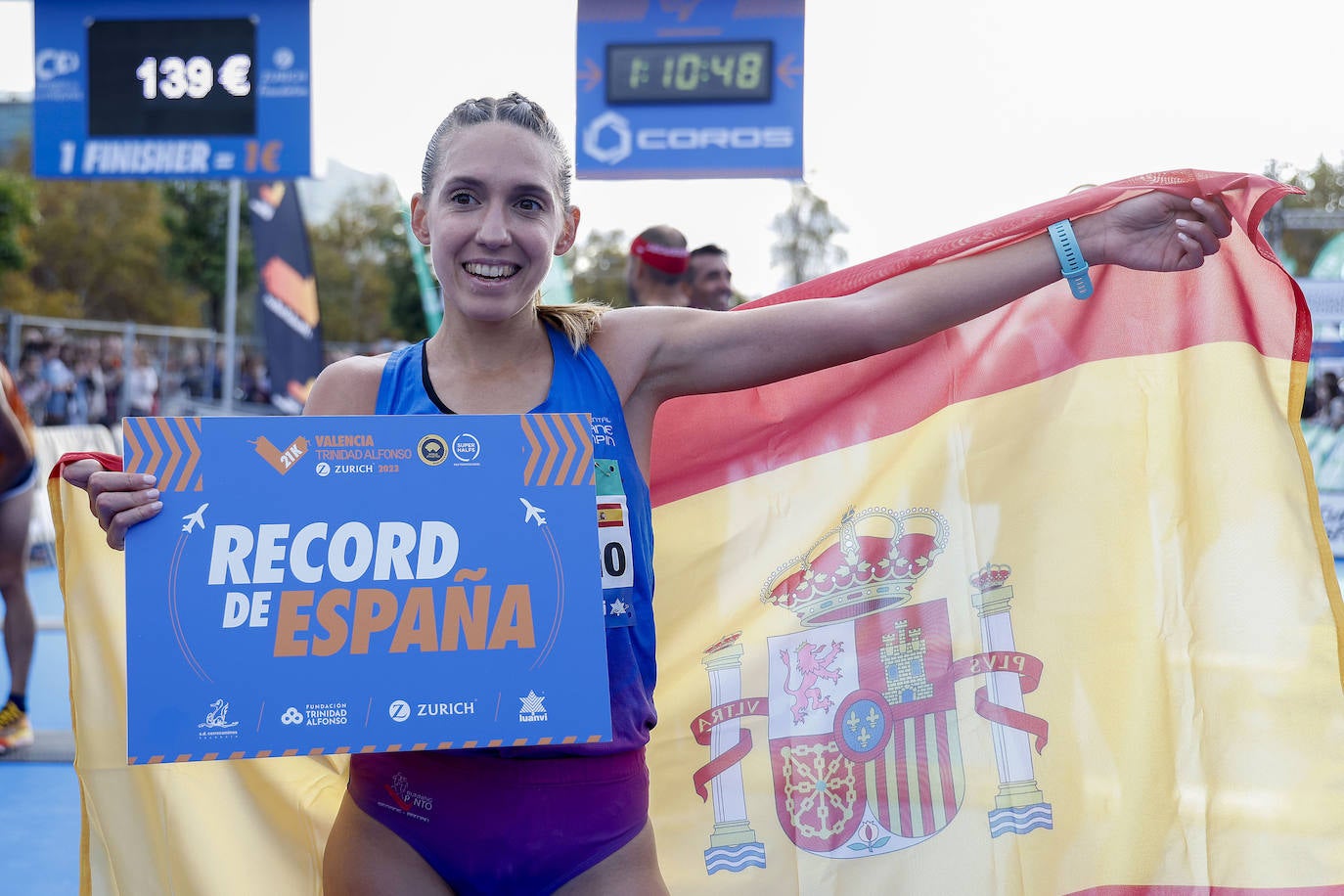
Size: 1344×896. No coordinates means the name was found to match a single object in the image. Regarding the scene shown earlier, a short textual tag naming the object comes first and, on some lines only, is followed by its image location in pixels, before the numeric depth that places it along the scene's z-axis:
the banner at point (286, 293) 14.88
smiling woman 1.91
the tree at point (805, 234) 51.16
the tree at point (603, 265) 58.97
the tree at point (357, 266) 54.66
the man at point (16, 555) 5.40
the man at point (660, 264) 5.72
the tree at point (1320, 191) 16.47
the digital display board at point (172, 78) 8.20
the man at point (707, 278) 5.88
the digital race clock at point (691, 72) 7.43
